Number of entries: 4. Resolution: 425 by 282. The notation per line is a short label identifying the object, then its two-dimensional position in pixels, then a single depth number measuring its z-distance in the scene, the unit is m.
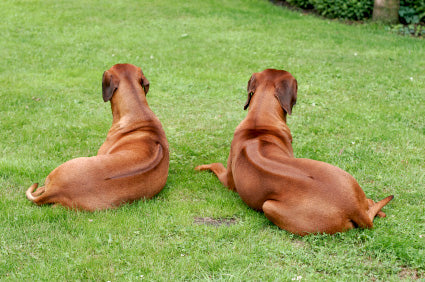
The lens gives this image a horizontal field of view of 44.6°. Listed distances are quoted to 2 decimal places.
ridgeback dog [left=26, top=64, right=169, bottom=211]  4.82
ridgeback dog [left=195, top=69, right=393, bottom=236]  4.48
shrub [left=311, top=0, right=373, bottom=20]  14.09
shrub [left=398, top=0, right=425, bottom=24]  13.34
